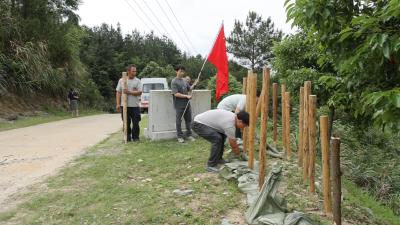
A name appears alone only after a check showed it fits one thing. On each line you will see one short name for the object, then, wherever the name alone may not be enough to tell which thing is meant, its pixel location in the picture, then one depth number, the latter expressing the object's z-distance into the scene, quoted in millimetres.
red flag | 6969
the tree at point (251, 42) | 45906
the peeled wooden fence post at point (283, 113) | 6938
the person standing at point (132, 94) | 8998
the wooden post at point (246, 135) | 6297
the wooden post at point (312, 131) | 5066
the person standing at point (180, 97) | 8914
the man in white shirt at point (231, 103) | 7773
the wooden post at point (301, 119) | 5793
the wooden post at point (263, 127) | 5316
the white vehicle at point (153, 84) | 22359
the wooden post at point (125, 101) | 8902
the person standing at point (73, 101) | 20728
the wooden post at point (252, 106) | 5457
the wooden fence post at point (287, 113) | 6762
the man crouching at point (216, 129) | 6348
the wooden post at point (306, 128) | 5366
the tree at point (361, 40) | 2494
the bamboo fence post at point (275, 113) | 7966
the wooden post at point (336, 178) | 4033
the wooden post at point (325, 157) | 4539
